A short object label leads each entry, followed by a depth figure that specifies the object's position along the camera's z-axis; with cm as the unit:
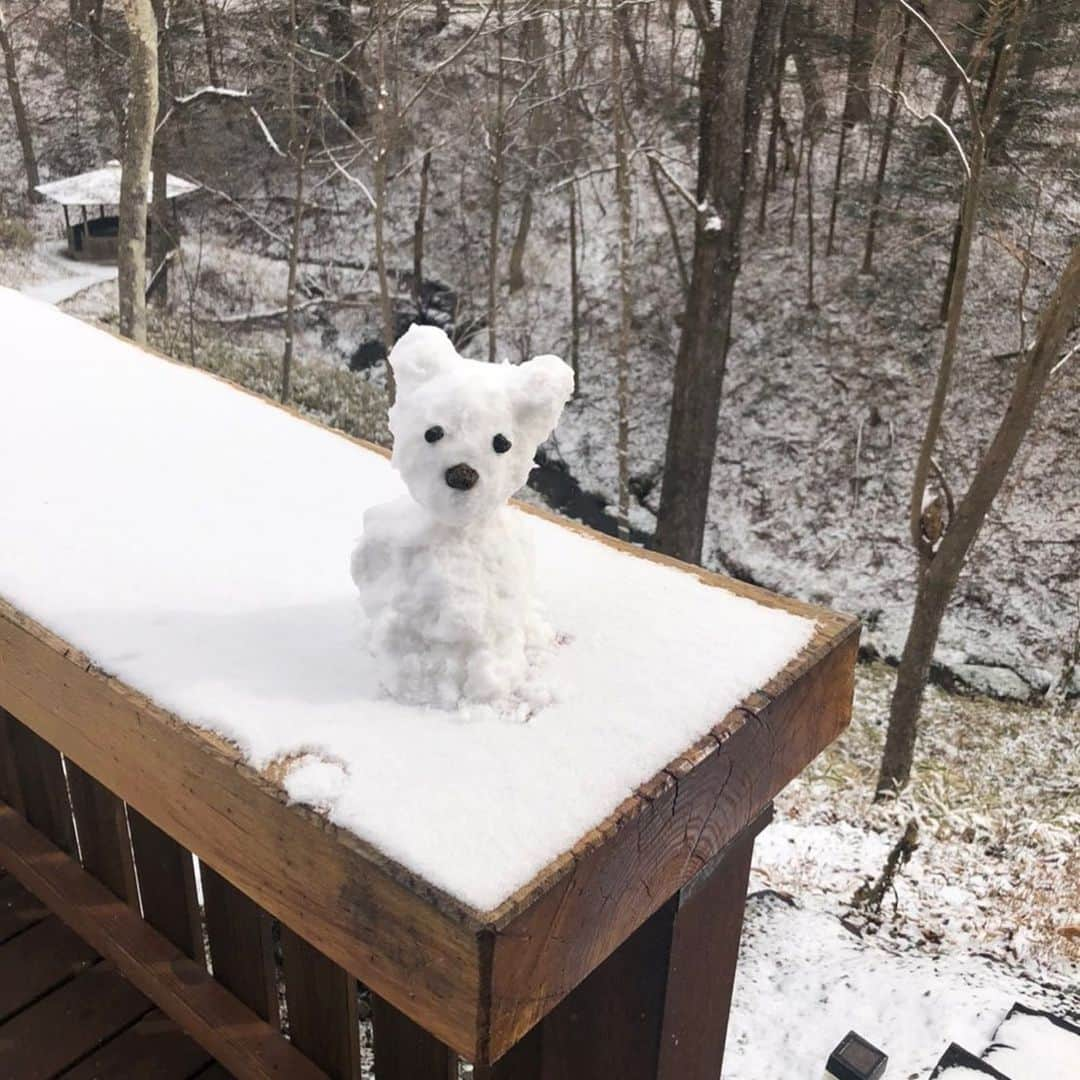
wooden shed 1145
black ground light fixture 210
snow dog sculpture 103
